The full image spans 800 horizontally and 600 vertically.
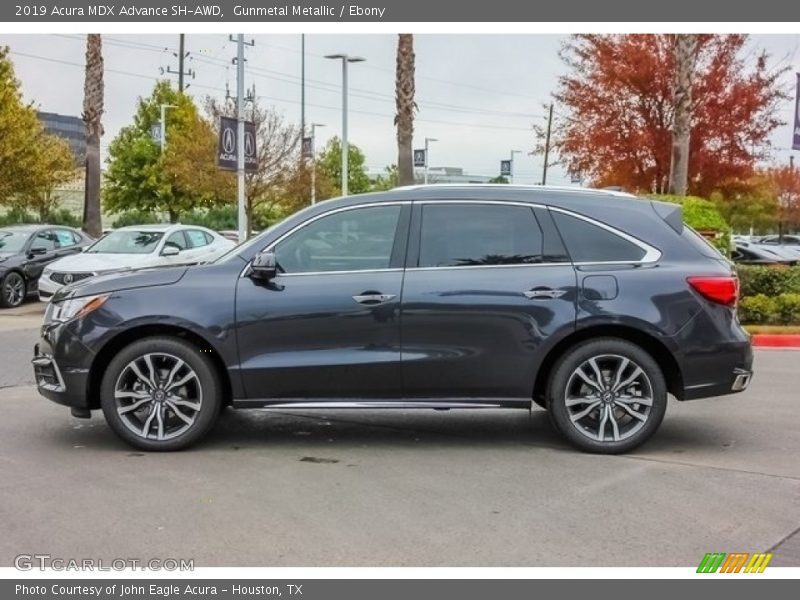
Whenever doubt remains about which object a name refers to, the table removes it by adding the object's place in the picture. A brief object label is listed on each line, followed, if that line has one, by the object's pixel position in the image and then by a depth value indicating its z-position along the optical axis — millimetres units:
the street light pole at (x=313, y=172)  38688
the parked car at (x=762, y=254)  24484
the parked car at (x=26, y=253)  17234
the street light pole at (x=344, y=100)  28752
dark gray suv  6012
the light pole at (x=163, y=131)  41219
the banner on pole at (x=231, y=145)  17297
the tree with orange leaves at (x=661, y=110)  21391
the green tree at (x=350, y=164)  63531
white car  15523
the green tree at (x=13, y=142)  27344
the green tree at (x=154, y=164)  41500
